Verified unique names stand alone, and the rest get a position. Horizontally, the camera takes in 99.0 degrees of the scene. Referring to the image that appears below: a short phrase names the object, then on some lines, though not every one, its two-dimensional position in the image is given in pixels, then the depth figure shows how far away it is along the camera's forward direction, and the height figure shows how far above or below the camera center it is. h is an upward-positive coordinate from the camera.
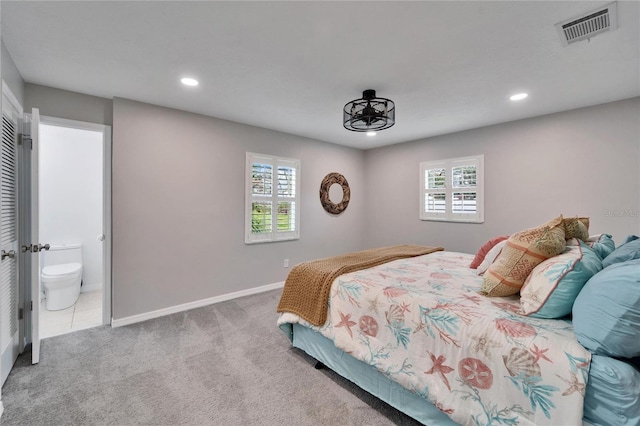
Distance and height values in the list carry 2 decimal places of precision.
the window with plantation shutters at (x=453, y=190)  4.01 +0.35
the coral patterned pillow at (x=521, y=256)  1.55 -0.25
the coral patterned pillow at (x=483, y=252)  2.42 -0.35
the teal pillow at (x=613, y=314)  1.03 -0.40
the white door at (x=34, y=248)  2.18 -0.32
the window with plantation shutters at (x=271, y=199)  3.99 +0.17
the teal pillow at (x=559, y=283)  1.33 -0.35
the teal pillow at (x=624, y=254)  1.35 -0.20
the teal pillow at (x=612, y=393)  1.02 -0.69
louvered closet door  1.97 -0.30
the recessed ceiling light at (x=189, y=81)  2.54 +1.21
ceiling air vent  1.66 +1.22
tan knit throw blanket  2.09 -0.59
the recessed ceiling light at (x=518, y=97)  2.85 +1.24
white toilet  3.33 -0.84
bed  1.08 -0.67
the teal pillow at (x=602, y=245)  1.67 -0.20
